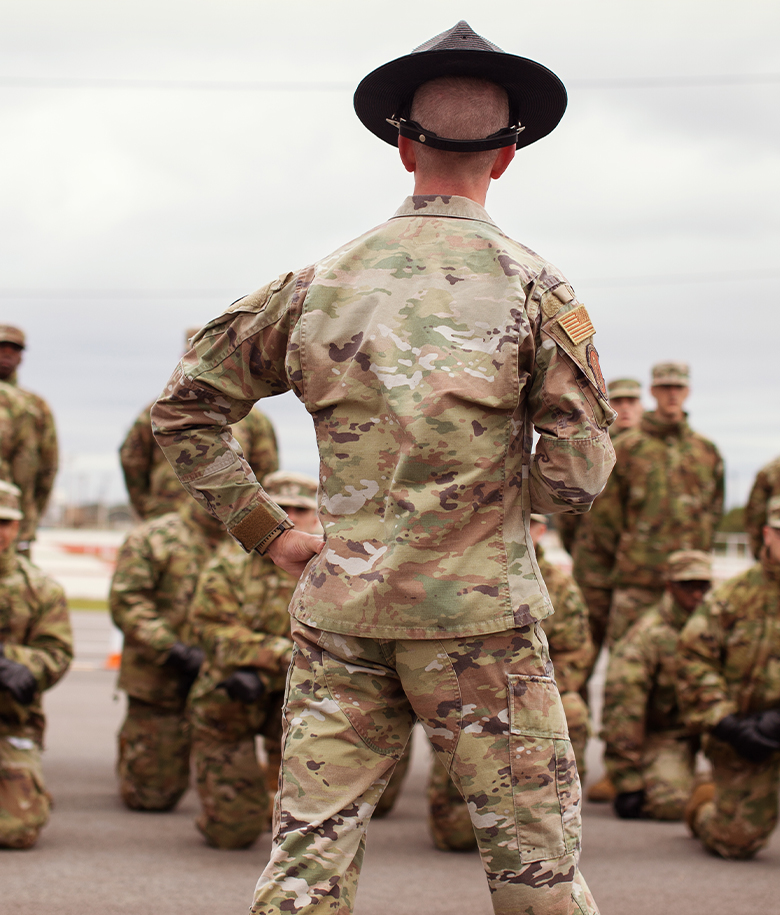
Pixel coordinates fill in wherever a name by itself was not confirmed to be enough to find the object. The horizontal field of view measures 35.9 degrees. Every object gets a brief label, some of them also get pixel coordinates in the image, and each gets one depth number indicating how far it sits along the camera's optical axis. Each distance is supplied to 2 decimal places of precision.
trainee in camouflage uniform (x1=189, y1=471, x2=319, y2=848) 5.09
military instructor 2.26
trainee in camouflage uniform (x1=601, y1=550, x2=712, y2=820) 6.01
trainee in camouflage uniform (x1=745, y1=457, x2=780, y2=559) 6.43
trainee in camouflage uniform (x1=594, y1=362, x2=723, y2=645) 7.18
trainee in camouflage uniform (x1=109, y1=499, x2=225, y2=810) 5.84
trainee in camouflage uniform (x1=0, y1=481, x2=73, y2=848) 5.00
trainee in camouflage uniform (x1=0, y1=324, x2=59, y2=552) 6.89
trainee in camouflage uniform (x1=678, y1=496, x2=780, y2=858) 5.06
